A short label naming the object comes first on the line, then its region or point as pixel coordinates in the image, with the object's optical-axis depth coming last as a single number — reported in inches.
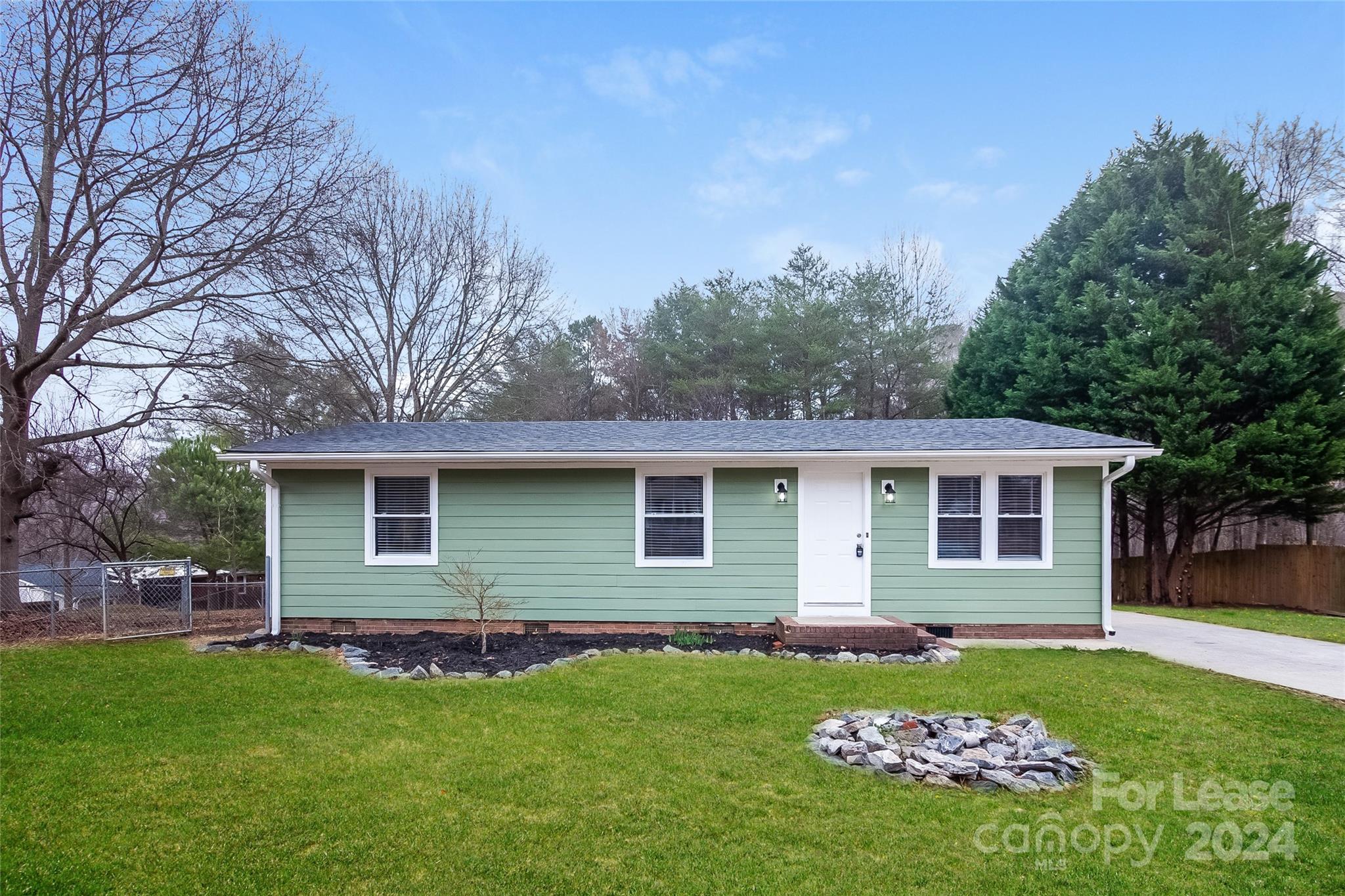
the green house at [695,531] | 323.3
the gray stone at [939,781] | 145.0
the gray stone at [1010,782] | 142.2
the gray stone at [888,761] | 150.1
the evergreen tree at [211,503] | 503.5
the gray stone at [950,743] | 159.9
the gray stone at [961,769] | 146.6
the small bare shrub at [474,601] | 328.2
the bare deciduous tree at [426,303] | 659.4
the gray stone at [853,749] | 157.6
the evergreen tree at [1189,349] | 477.4
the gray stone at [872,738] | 161.8
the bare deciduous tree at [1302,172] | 599.8
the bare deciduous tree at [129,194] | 344.2
